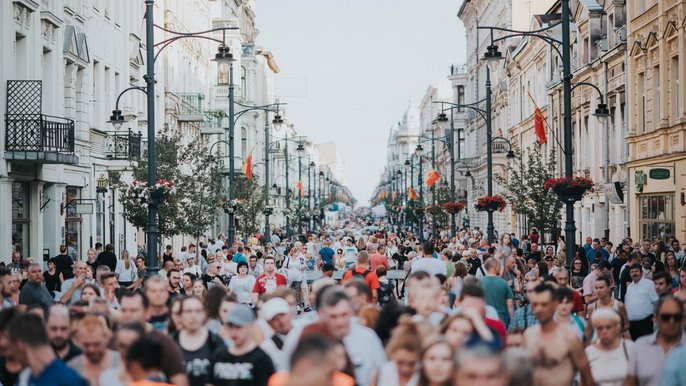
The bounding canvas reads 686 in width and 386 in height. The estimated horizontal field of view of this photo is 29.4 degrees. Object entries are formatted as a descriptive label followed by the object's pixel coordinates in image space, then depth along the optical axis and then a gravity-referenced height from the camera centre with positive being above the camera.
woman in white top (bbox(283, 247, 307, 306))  24.19 -0.90
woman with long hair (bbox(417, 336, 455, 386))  7.28 -0.81
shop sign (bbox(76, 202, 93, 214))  30.96 +0.37
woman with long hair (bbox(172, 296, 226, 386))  9.37 -0.88
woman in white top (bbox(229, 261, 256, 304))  19.06 -0.91
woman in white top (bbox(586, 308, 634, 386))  9.75 -1.01
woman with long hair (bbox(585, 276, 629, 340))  13.20 -0.77
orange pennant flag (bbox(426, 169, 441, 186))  64.78 +2.18
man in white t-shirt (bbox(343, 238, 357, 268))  33.53 -0.85
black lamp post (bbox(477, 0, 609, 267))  22.78 +1.77
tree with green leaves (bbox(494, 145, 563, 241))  36.62 +0.57
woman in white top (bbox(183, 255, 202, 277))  24.05 -0.81
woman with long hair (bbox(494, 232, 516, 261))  23.58 -0.58
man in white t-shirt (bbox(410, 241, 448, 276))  18.00 -0.62
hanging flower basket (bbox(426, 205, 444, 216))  62.12 +0.56
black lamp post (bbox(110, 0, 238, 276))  22.34 +1.37
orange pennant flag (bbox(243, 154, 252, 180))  54.70 +2.29
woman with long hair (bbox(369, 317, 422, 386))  8.11 -0.89
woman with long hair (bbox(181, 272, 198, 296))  16.92 -0.78
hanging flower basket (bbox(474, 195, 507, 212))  41.54 +0.55
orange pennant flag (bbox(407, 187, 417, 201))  81.85 +1.69
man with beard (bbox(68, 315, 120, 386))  8.98 -0.91
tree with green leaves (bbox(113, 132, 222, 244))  33.31 +0.75
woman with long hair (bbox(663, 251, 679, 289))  21.19 -0.77
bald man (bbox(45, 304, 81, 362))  9.95 -0.85
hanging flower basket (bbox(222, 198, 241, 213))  41.94 +0.55
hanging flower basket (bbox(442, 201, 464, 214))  54.28 +0.57
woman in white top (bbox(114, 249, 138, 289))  22.48 -0.81
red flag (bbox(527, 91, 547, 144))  41.59 +3.06
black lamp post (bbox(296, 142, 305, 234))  81.86 +0.36
